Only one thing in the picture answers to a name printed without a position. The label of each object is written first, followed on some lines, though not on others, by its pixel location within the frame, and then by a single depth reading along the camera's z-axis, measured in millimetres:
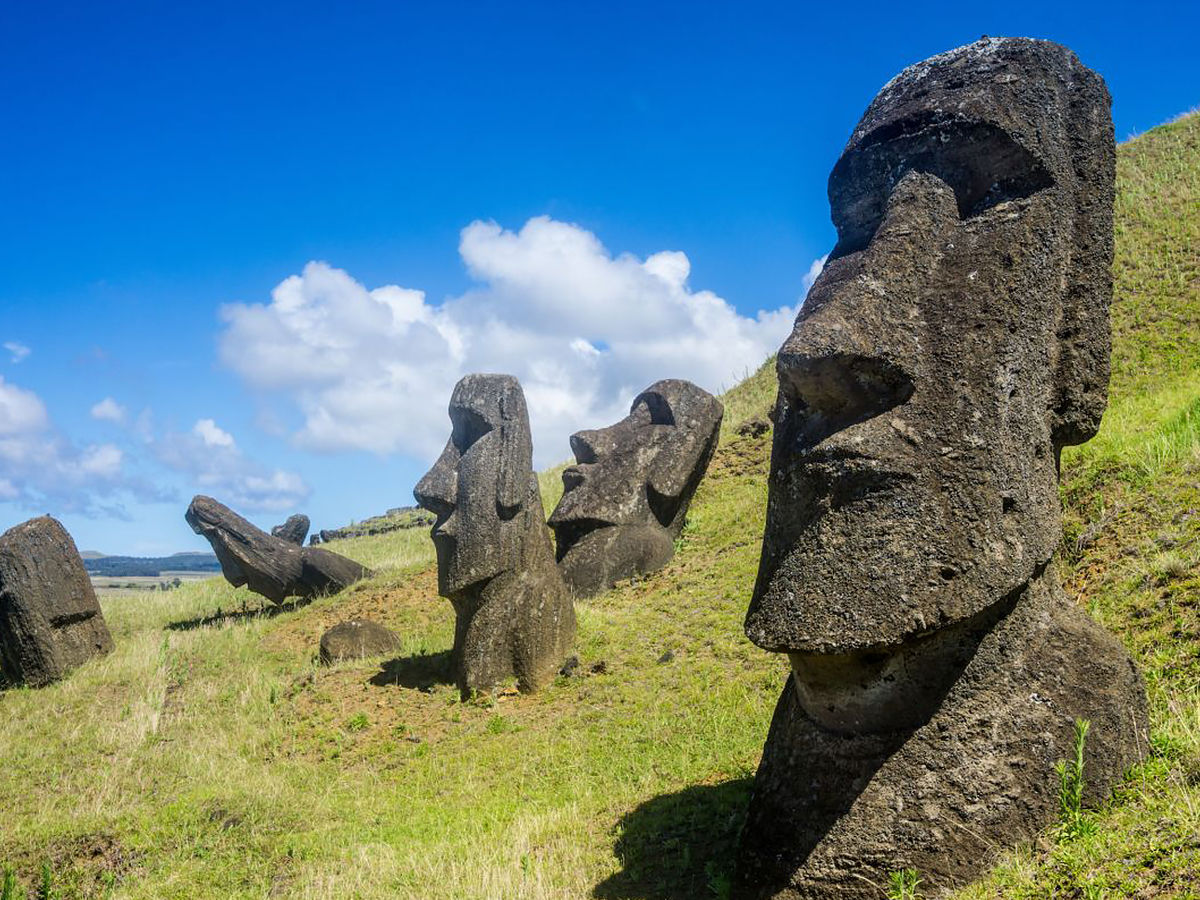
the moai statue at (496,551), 10758
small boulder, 12828
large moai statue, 4309
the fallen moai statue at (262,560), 17586
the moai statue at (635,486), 14867
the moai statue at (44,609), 14008
